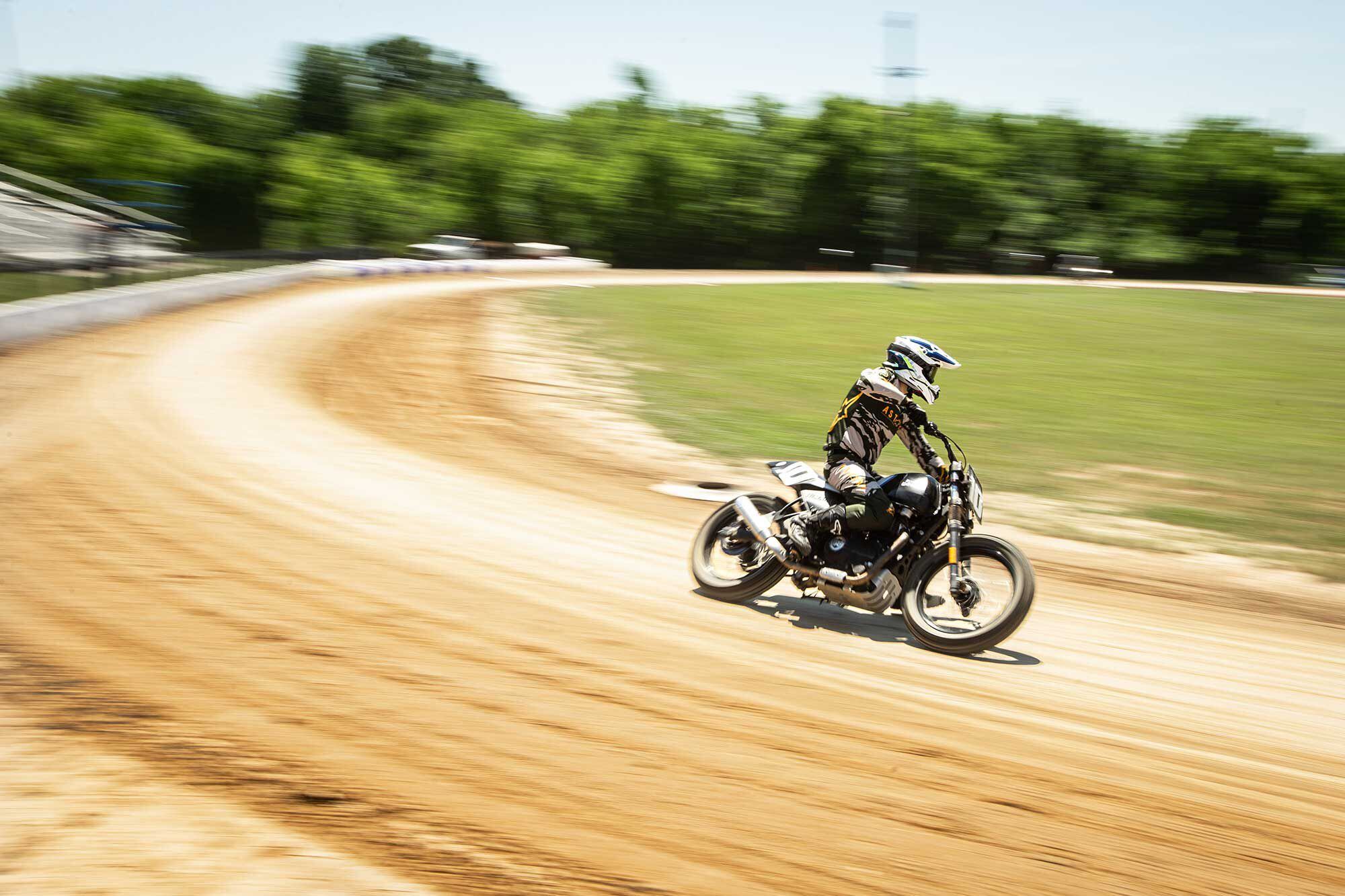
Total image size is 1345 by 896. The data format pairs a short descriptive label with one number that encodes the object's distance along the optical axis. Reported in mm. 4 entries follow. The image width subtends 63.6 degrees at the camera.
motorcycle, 6191
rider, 6352
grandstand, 20625
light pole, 56625
